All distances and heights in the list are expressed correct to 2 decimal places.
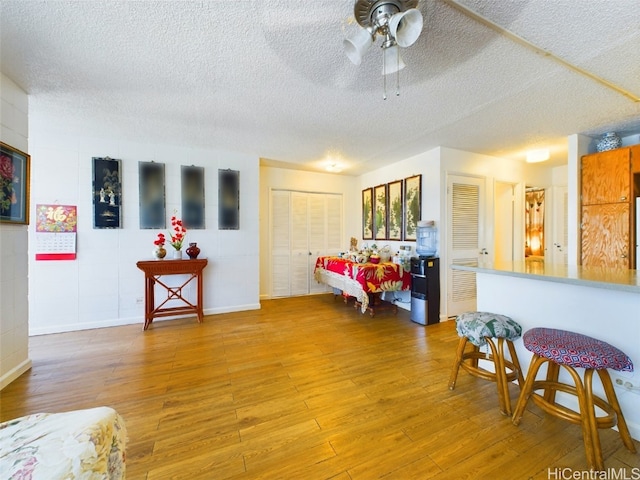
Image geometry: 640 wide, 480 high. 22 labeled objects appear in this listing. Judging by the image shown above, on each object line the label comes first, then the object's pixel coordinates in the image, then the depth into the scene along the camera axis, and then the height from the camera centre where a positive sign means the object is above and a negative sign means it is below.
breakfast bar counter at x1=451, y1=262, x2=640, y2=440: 1.53 -0.45
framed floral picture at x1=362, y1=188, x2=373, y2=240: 5.31 +0.54
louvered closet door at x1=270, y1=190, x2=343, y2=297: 5.10 +0.05
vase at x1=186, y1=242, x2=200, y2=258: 3.74 -0.19
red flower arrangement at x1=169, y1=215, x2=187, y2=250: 3.68 +0.08
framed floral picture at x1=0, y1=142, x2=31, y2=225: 2.14 +0.48
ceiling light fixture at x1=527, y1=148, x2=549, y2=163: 3.76 +1.26
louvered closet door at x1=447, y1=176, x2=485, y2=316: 3.89 +0.08
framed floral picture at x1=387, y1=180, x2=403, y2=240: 4.57 +0.54
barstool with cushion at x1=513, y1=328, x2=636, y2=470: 1.33 -0.81
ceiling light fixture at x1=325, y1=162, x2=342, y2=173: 4.78 +1.40
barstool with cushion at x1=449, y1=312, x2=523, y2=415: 1.78 -0.72
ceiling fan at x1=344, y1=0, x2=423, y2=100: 1.28 +1.16
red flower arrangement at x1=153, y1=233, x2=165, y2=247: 3.57 -0.04
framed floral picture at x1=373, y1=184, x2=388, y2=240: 4.93 +0.52
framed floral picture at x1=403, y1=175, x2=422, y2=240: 4.14 +0.57
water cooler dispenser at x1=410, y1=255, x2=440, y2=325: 3.57 -0.75
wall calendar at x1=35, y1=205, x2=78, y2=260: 3.28 +0.08
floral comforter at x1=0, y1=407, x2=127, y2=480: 0.70 -0.64
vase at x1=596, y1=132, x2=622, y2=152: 3.15 +1.22
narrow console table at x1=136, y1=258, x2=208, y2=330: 3.43 -0.66
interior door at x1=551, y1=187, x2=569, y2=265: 4.82 +0.27
